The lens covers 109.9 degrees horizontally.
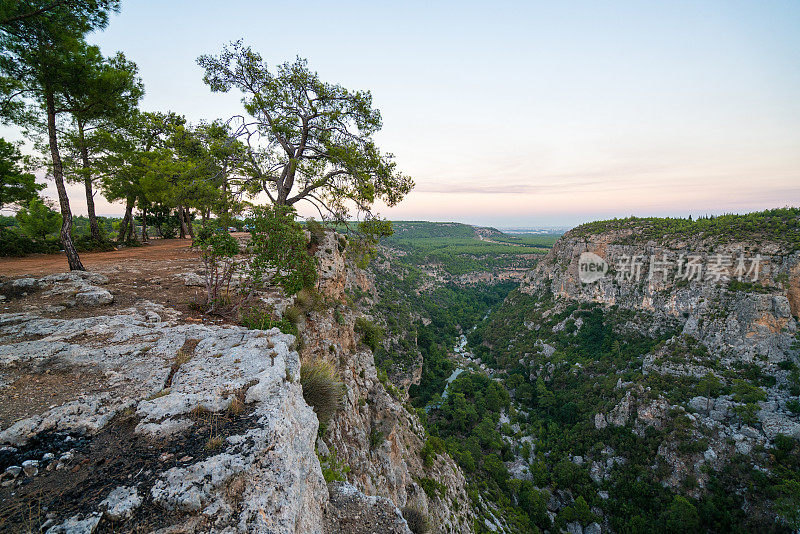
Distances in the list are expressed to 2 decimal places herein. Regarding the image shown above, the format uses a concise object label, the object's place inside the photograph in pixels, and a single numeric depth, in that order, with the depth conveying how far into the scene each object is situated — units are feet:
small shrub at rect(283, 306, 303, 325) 25.62
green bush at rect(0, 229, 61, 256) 42.55
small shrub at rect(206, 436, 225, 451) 8.91
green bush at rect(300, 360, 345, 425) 16.81
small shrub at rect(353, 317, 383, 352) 49.01
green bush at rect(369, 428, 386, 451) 33.10
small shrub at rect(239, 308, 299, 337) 20.22
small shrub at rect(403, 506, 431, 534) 19.20
